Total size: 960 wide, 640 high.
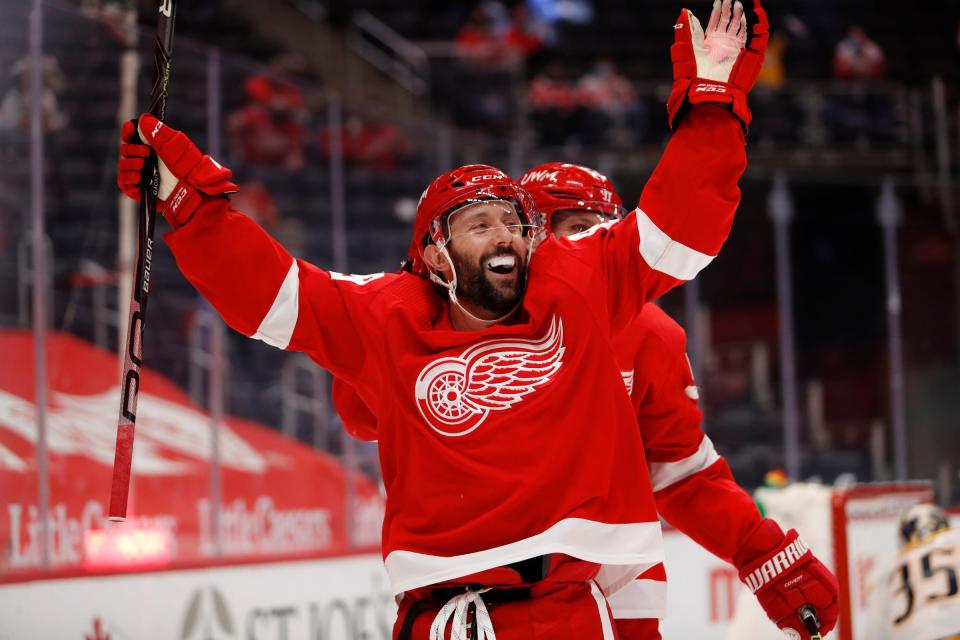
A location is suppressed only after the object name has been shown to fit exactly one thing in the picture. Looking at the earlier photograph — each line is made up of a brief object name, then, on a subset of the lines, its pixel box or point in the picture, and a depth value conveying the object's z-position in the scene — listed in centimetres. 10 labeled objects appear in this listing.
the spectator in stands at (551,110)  1622
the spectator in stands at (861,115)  1672
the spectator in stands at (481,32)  1881
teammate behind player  507
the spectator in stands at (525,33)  1947
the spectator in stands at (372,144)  1139
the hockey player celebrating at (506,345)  404
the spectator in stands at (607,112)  1616
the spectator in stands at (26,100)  756
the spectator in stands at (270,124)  1014
